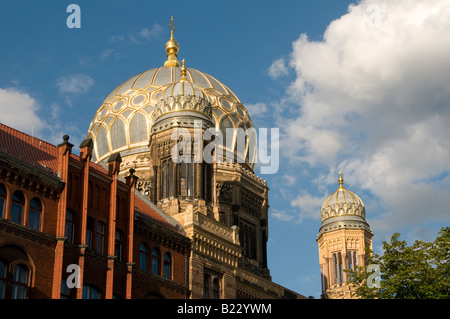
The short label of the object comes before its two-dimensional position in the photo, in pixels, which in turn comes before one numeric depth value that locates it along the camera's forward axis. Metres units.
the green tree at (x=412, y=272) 42.56
